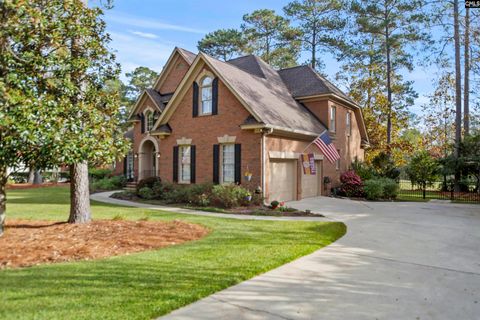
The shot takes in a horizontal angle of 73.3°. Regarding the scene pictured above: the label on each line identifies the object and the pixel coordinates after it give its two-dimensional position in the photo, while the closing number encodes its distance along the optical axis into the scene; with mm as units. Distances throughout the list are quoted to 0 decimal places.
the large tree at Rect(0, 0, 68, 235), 5953
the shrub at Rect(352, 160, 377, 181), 21328
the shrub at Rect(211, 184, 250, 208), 13375
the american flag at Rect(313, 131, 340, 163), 15086
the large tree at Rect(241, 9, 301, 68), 34125
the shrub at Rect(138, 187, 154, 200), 16756
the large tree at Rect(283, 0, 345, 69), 31784
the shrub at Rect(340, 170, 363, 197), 19156
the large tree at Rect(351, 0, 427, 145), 26344
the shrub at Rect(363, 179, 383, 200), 17828
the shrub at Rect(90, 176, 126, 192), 23828
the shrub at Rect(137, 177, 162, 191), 17575
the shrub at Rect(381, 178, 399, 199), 18312
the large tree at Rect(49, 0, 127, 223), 7000
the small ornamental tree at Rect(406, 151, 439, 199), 20031
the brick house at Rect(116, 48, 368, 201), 14711
